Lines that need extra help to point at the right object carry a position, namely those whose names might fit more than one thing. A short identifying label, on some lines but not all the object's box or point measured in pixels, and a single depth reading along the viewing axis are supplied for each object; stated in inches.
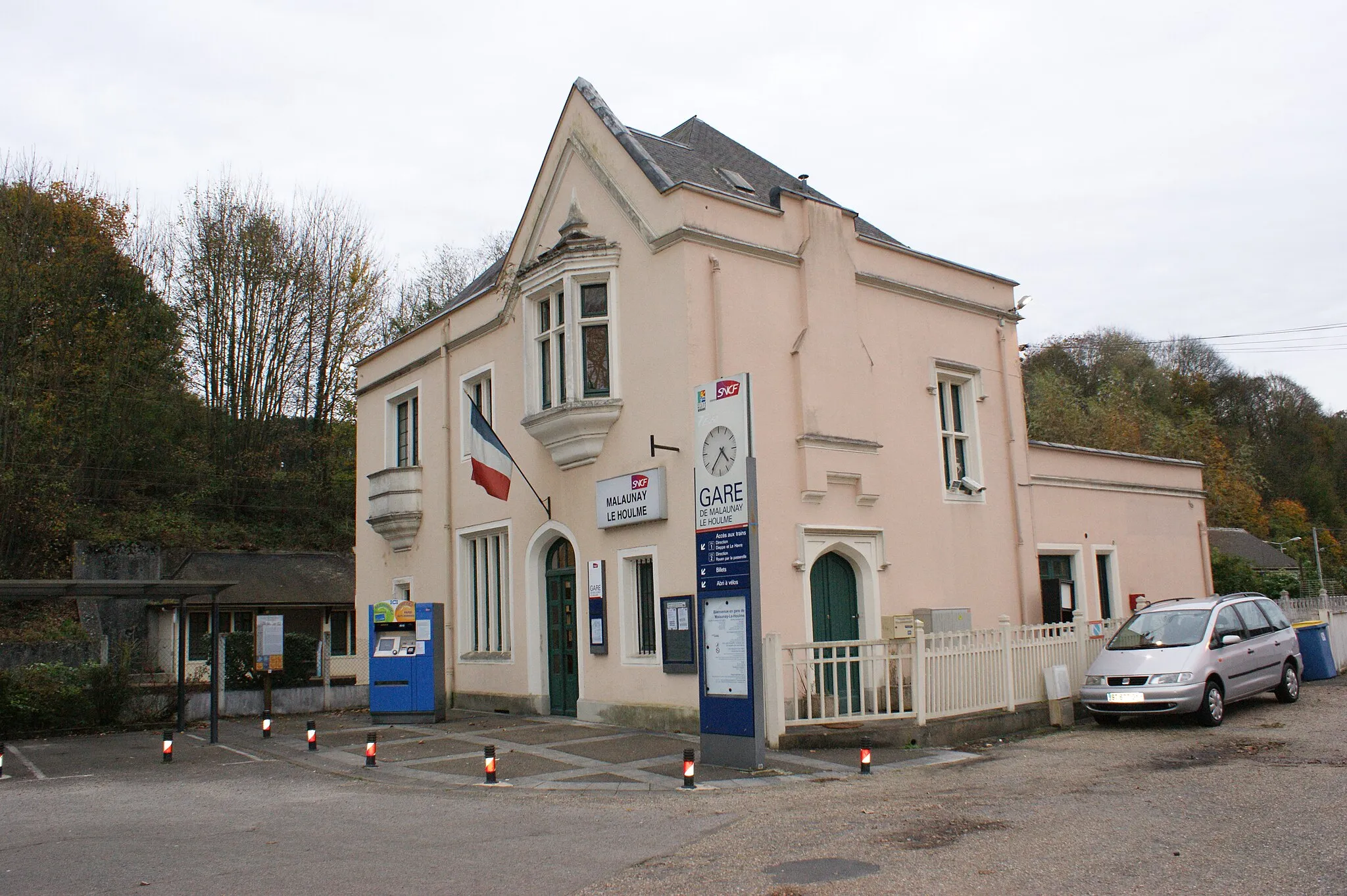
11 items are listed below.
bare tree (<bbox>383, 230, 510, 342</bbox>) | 1633.9
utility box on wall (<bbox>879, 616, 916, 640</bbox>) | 610.2
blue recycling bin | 706.2
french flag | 676.1
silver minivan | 511.2
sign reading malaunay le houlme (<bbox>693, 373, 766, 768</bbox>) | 443.5
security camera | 702.5
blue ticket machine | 680.4
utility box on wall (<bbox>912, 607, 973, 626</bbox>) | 619.2
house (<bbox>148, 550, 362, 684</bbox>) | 1187.9
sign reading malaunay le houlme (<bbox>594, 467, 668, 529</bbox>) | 582.6
